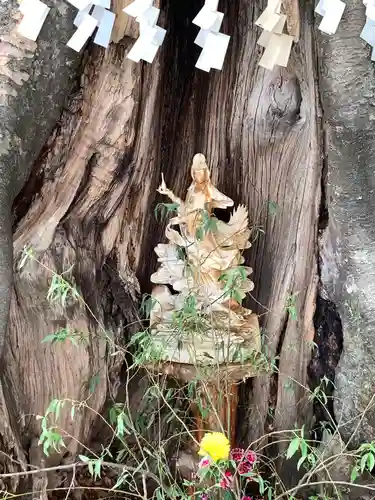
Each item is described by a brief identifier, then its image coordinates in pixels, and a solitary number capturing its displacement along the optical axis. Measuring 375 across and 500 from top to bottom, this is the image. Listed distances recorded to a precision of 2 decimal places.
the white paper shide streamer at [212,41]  0.99
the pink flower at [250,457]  0.91
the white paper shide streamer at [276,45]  1.06
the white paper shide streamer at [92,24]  1.04
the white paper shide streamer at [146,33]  1.02
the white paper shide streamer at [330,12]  1.00
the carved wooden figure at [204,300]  1.08
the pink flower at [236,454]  0.96
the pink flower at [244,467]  0.93
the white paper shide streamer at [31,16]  1.05
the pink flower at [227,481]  0.84
